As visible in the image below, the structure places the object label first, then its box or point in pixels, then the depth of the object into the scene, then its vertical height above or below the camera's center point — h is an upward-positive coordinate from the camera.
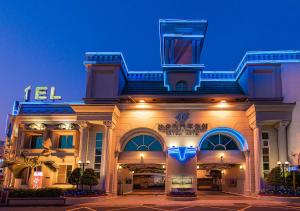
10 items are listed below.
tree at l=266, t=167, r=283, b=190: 24.98 -0.44
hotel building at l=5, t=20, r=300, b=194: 27.88 +4.38
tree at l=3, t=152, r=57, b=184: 25.33 +0.02
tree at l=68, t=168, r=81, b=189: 25.66 -0.92
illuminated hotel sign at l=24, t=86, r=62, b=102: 32.12 +7.09
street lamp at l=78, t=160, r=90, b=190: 26.22 +0.28
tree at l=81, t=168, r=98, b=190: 25.56 -0.89
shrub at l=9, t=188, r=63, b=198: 22.14 -1.87
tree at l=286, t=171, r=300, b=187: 24.75 -0.49
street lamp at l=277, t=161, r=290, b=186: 25.32 +0.58
